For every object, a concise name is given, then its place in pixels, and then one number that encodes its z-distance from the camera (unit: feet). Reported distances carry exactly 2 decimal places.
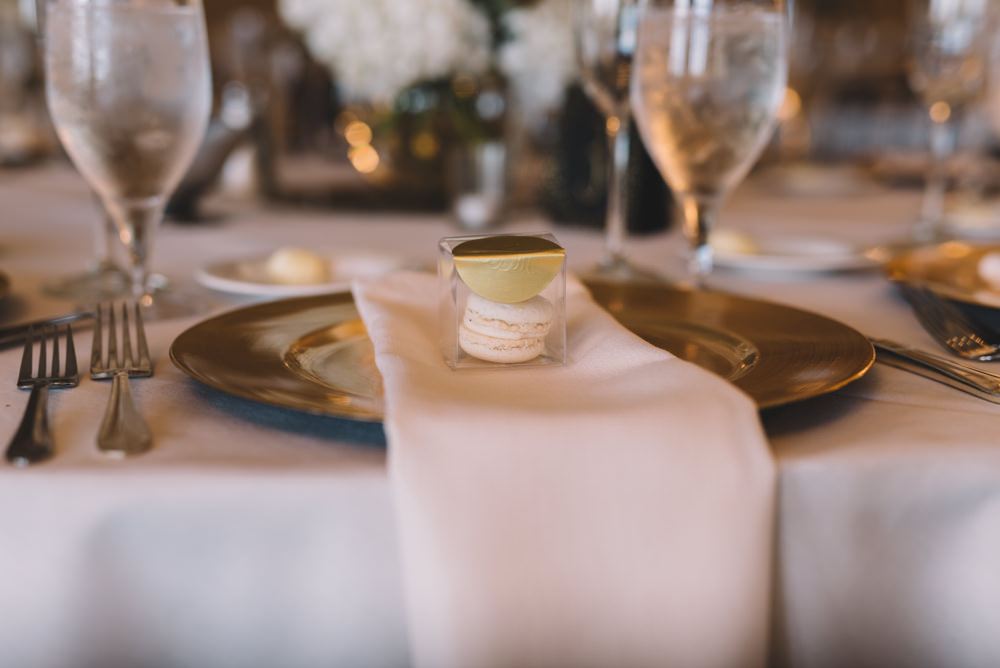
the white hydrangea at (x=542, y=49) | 4.70
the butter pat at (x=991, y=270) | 2.94
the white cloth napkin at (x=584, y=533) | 1.32
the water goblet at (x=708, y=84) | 2.68
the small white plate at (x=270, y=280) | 2.95
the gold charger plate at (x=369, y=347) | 1.66
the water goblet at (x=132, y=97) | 2.49
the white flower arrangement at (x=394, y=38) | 4.58
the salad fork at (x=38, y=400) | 1.47
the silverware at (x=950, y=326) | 2.19
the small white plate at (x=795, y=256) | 3.49
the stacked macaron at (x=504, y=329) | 1.91
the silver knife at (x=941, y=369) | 1.88
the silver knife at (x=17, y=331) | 2.23
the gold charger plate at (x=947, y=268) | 2.88
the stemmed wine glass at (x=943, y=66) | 4.38
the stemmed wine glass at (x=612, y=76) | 3.35
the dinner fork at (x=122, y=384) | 1.53
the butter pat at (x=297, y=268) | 3.18
